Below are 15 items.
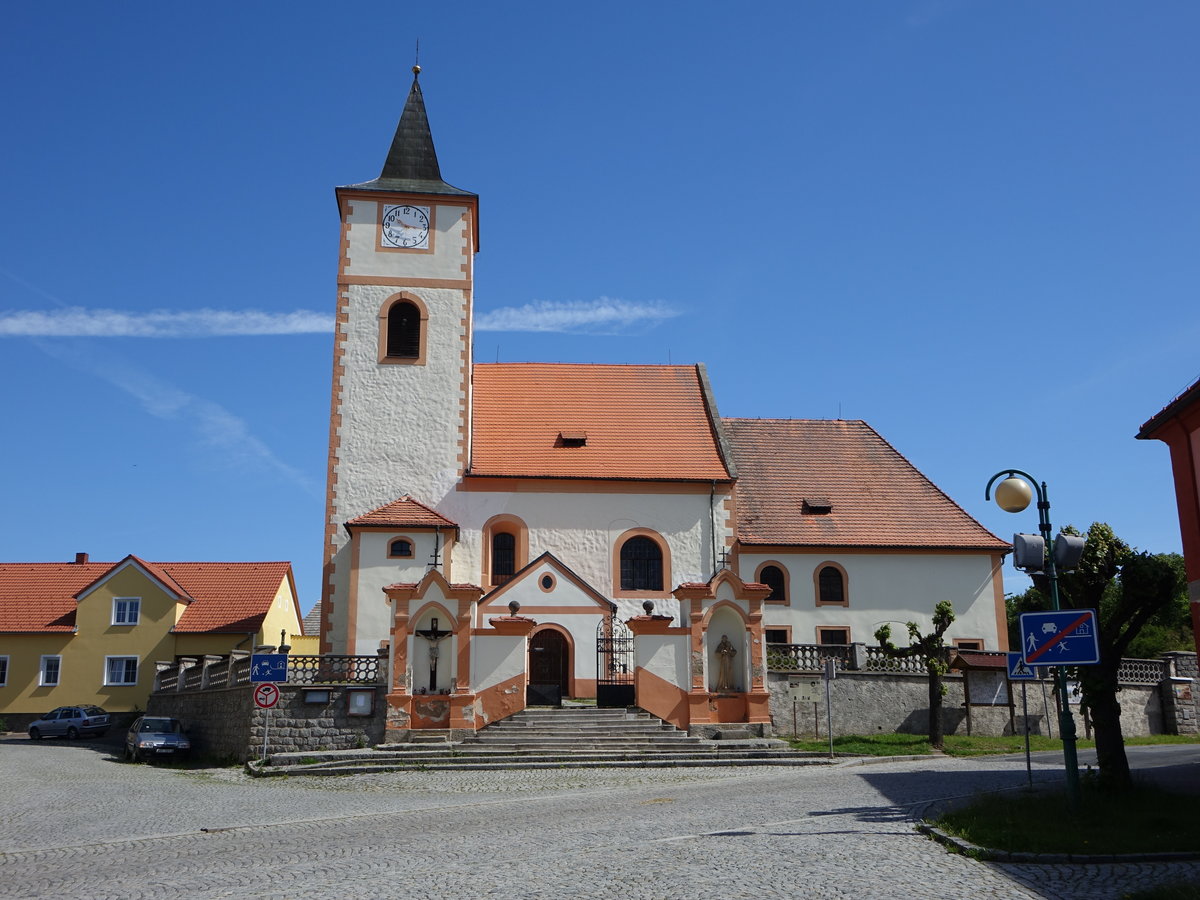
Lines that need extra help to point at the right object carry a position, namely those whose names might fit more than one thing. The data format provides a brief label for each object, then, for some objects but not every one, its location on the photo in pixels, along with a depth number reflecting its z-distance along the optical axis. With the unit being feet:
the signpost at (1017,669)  61.16
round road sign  70.08
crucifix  78.23
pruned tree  78.59
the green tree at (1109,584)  46.37
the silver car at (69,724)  111.34
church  95.50
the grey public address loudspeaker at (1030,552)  40.37
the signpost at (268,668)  71.15
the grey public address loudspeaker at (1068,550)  40.86
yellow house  122.21
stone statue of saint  81.00
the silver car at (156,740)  84.84
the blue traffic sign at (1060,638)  37.63
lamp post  38.86
